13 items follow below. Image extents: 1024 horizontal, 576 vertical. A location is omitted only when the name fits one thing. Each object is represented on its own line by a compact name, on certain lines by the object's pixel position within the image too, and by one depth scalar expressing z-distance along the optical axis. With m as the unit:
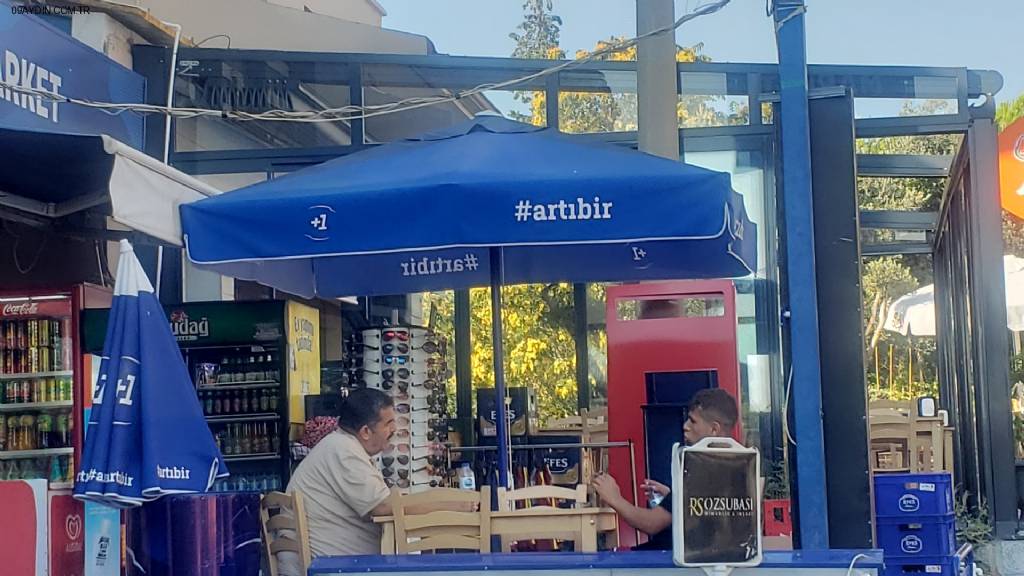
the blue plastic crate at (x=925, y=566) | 7.03
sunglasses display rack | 9.59
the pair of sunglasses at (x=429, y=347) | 9.84
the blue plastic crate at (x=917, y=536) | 7.07
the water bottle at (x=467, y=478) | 8.74
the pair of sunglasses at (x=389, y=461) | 9.56
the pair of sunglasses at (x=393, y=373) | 9.70
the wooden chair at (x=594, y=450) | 8.30
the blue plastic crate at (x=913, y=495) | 7.07
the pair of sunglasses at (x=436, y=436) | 9.89
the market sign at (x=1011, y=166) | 9.84
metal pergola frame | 9.39
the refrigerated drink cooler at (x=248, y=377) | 8.58
